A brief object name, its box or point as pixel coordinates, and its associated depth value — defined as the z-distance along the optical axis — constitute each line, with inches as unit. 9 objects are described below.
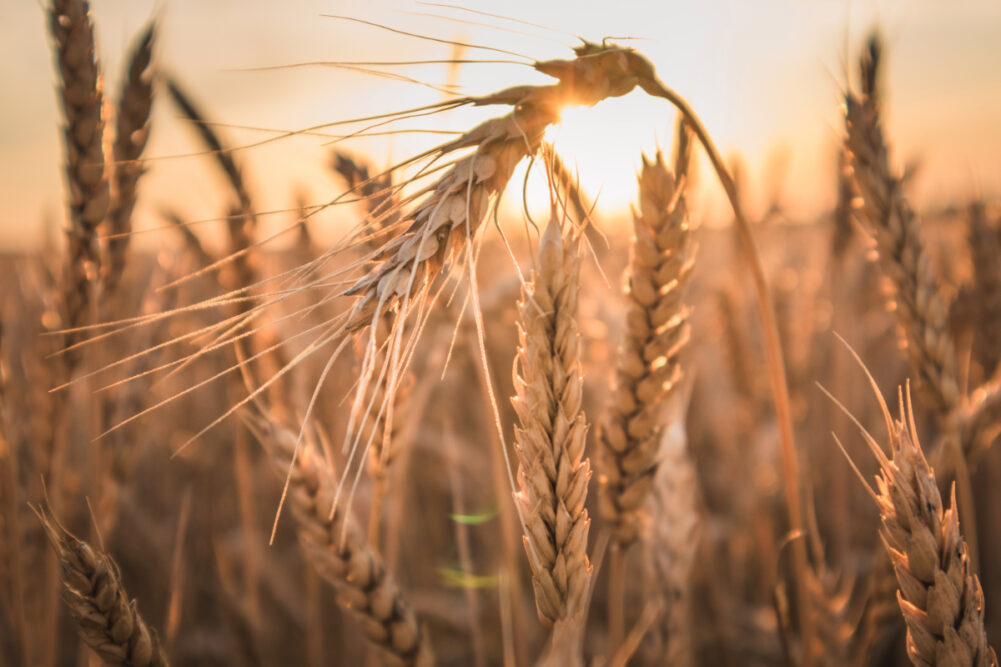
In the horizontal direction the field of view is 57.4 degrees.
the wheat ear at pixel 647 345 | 7.7
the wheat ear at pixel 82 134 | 8.6
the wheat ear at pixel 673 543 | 9.5
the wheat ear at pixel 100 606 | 7.1
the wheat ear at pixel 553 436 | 6.7
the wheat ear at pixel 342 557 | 7.9
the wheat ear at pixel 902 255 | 9.0
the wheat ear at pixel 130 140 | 9.5
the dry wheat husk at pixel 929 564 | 6.9
